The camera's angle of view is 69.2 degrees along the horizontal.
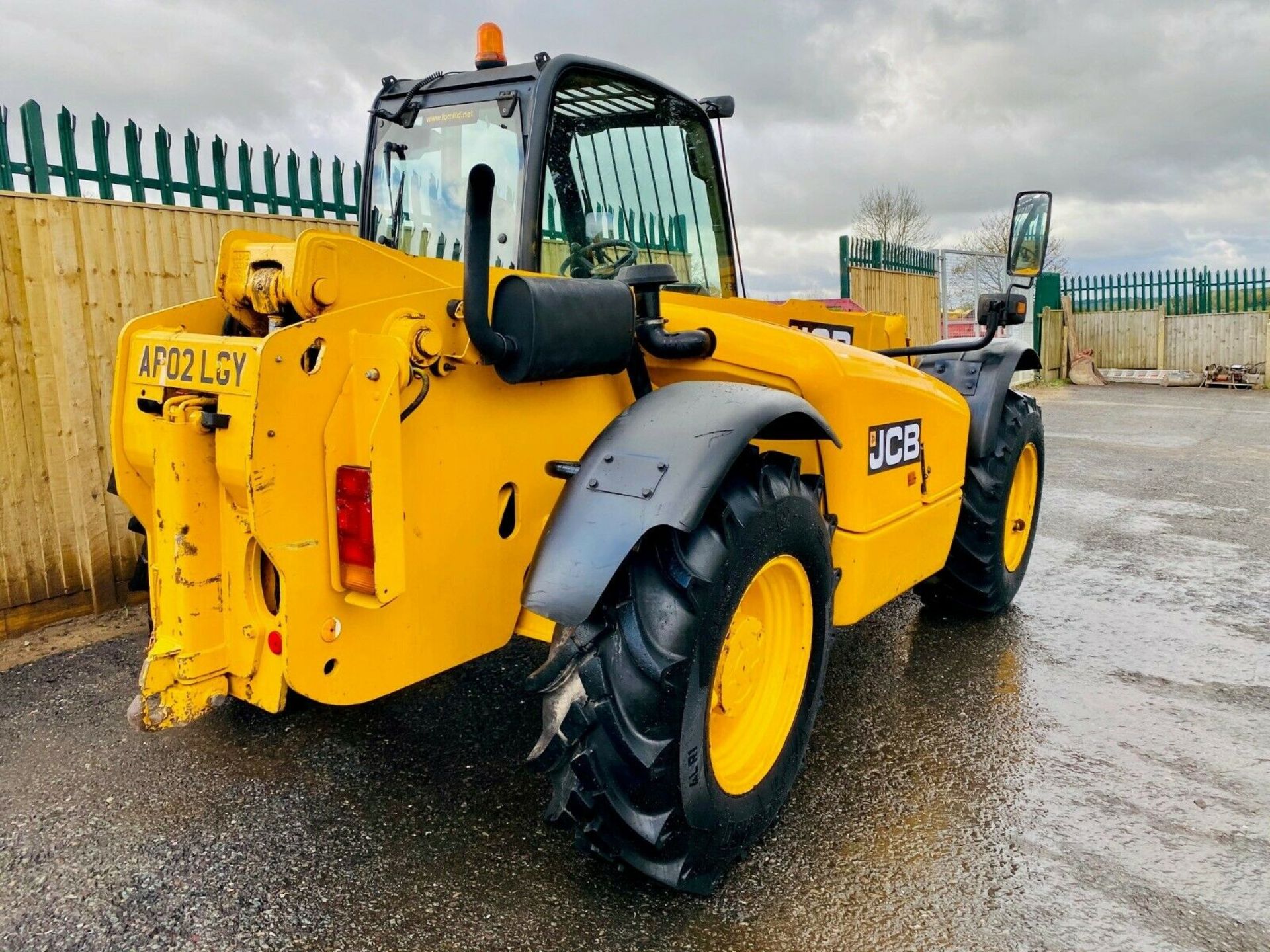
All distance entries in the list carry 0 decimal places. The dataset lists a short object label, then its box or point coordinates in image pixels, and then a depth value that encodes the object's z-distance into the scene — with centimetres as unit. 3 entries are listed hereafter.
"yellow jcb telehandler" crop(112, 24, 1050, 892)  200
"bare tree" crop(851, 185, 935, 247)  2892
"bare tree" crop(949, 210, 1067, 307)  1587
